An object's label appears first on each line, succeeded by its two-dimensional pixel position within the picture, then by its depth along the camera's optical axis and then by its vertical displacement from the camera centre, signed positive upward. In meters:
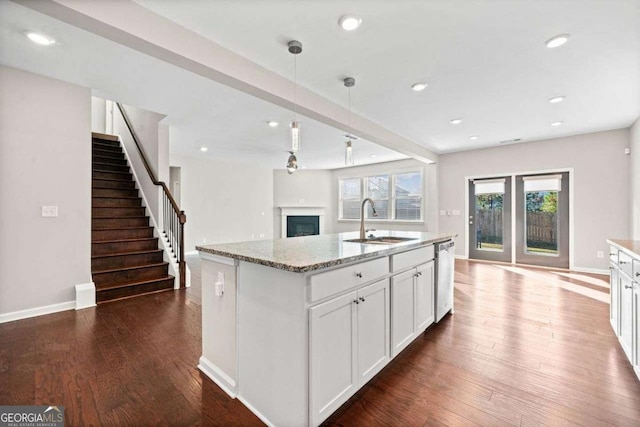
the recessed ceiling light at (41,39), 2.38 +1.48
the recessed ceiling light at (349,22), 2.10 +1.43
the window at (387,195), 7.84 +0.56
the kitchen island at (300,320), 1.46 -0.64
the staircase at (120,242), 3.91 -0.42
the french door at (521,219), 5.62 -0.12
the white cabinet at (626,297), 1.96 -0.65
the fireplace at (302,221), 9.59 -0.25
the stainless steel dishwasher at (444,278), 2.92 -0.68
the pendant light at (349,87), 2.90 +1.42
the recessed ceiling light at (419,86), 3.25 +1.46
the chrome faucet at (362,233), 2.78 -0.19
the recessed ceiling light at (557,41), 2.34 +1.44
